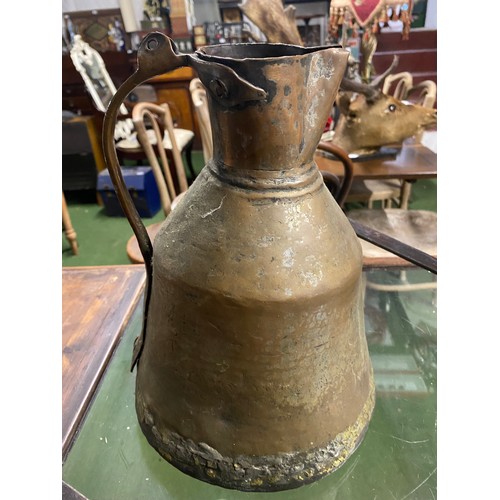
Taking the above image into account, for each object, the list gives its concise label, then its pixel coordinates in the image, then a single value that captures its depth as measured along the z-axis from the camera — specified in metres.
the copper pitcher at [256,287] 0.51
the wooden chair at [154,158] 1.63
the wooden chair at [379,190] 2.09
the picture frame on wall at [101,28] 3.08
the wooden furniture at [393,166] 1.76
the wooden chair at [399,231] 1.20
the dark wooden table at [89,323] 0.82
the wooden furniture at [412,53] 2.98
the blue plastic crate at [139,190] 2.49
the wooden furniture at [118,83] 3.12
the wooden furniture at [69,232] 2.21
